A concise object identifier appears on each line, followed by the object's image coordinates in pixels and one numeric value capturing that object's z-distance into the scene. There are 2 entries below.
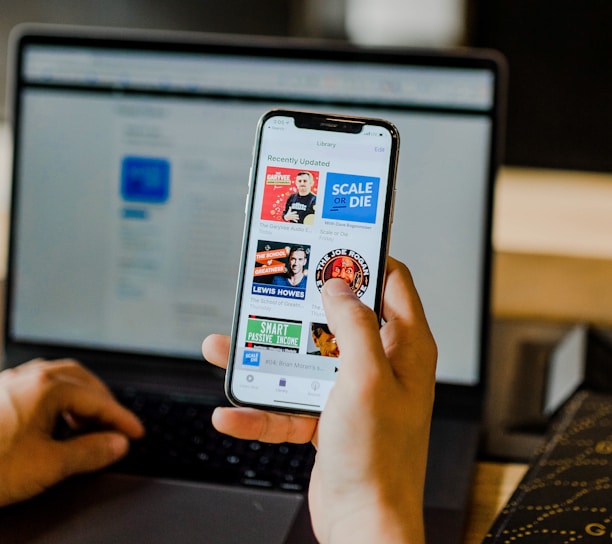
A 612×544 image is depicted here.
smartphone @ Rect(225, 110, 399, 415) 0.40
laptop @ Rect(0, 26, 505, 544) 0.61
